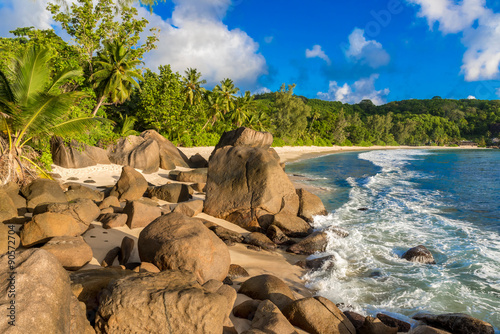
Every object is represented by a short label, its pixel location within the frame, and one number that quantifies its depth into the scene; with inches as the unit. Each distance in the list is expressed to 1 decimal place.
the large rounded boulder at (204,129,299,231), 440.8
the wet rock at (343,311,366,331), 222.0
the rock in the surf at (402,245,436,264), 350.0
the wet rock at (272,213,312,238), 421.1
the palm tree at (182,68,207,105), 1700.3
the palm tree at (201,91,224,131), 1796.3
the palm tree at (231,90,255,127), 2012.8
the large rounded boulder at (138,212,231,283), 218.4
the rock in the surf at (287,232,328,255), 366.0
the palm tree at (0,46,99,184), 400.8
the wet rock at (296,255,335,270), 322.8
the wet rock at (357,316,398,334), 206.6
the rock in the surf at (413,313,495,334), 219.6
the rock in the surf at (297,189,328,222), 485.7
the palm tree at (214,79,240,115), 1908.2
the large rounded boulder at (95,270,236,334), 139.5
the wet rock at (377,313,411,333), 225.8
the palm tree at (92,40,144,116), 986.1
